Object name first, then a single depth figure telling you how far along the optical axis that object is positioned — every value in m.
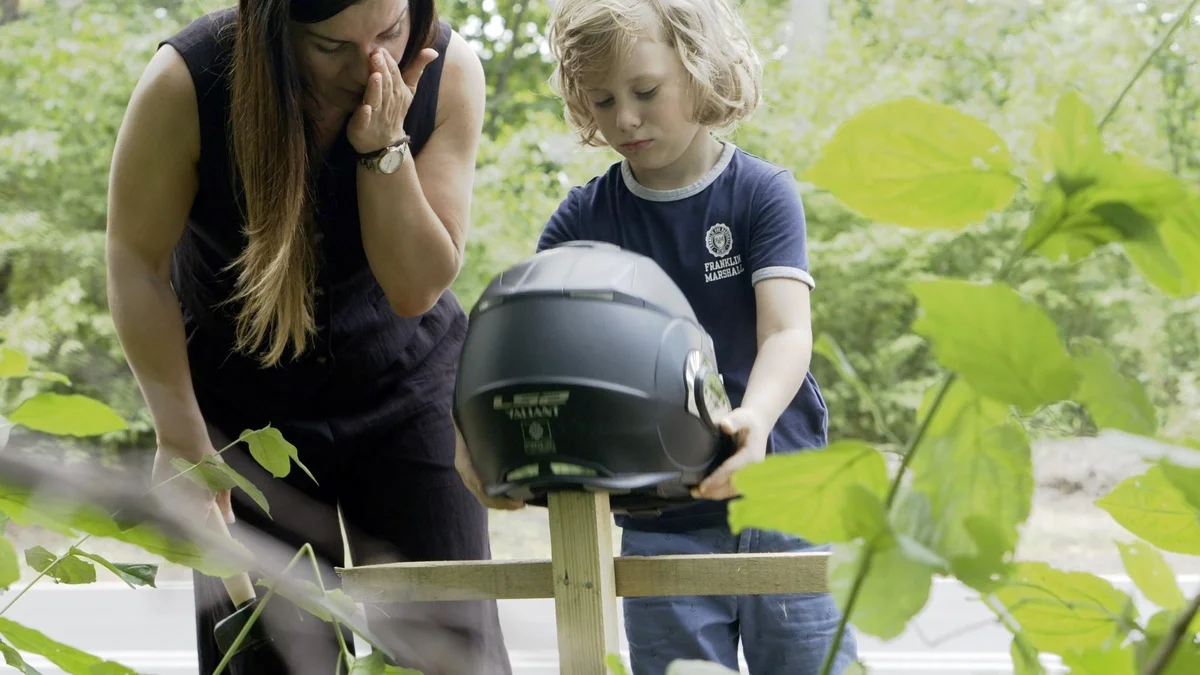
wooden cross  2.95
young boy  3.75
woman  3.60
